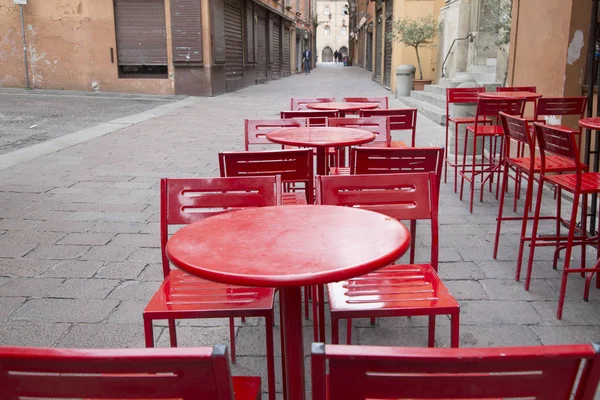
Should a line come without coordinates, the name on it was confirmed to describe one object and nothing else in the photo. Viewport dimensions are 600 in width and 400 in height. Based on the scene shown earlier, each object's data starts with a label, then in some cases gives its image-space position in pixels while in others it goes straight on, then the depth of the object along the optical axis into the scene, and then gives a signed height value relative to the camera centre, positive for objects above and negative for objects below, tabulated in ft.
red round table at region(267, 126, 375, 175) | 13.16 -1.48
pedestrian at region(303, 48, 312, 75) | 133.59 +2.70
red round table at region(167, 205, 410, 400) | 4.92 -1.62
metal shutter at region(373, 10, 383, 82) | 86.07 +3.78
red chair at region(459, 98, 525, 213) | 18.59 -1.14
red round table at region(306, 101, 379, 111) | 21.08 -1.16
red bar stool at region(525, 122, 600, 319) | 10.38 -2.08
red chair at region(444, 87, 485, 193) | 21.88 -0.86
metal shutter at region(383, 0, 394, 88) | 71.56 +3.19
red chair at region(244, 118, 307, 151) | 16.06 -1.40
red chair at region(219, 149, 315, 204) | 10.40 -1.61
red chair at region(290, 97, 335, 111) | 22.93 -1.09
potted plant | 54.29 +3.78
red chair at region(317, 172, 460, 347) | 7.14 -2.79
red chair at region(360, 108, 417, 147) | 18.72 -1.38
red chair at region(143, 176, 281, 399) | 7.45 -1.93
